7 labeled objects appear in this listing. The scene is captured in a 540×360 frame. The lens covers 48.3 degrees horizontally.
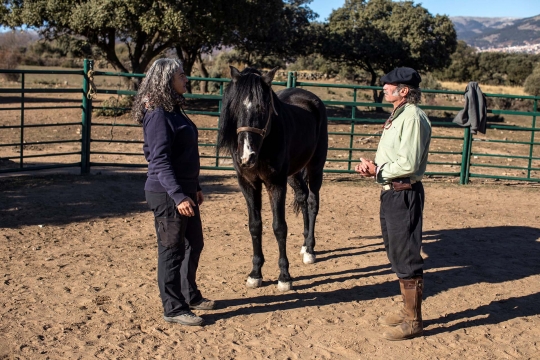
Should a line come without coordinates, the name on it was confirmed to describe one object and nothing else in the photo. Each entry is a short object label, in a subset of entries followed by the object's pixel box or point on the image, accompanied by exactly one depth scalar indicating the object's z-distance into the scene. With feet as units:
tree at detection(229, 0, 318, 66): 85.30
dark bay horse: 14.60
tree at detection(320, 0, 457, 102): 91.25
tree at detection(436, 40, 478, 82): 158.71
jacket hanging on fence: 31.30
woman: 11.99
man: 12.10
